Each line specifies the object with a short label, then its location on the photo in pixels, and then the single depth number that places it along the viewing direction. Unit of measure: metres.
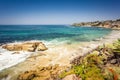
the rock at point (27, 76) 7.19
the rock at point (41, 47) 13.73
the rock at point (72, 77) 5.54
